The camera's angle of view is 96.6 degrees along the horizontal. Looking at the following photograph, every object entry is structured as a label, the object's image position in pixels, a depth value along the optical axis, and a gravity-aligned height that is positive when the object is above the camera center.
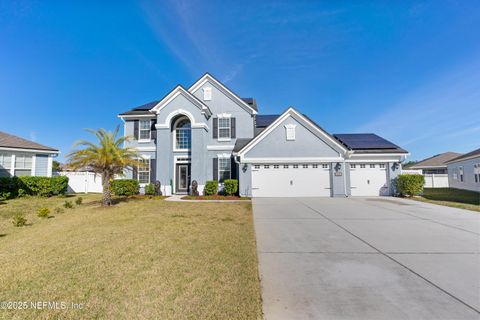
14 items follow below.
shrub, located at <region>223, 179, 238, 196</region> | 15.41 -0.80
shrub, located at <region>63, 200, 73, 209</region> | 10.85 -1.39
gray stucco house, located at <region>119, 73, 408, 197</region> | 15.33 +1.85
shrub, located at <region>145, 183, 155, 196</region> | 15.60 -0.89
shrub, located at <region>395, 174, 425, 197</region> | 14.77 -0.74
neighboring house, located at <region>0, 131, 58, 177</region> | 15.30 +1.63
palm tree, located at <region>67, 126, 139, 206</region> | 10.91 +1.01
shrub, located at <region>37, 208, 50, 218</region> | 8.72 -1.41
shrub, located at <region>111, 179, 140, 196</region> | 15.54 -0.71
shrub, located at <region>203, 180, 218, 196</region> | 15.59 -0.87
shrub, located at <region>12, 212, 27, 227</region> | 7.56 -1.53
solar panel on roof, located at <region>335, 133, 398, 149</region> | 16.48 +2.69
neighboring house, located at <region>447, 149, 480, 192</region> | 20.92 +0.13
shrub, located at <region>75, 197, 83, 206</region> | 11.73 -1.32
